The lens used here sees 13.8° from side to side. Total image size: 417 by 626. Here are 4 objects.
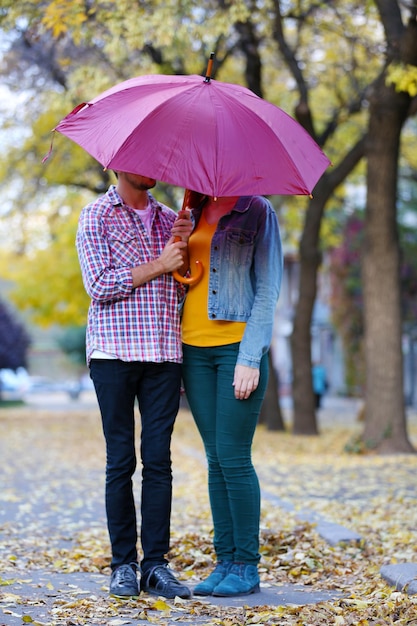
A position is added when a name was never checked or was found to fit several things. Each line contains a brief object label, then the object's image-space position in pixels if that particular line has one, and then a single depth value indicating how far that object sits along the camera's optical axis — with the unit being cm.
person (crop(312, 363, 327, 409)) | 5012
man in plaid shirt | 760
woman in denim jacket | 768
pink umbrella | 740
